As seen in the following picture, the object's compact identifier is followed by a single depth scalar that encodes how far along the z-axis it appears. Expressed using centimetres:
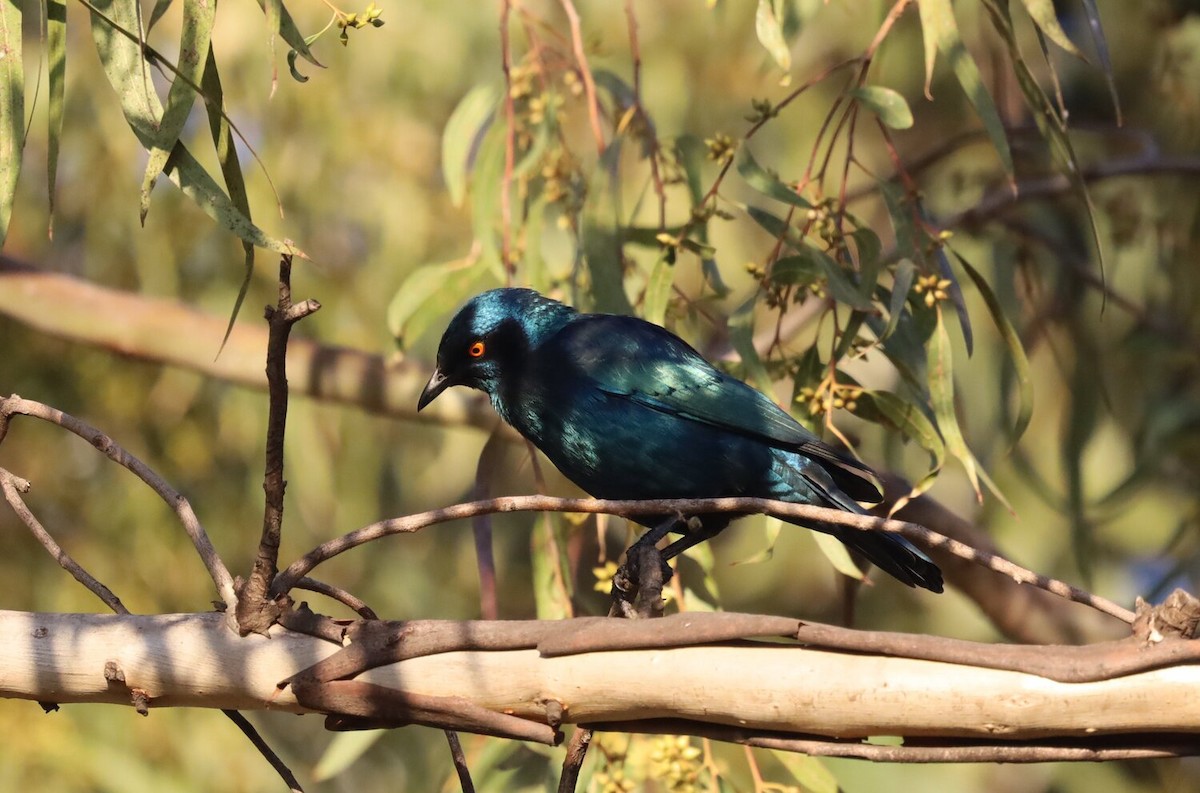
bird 761
